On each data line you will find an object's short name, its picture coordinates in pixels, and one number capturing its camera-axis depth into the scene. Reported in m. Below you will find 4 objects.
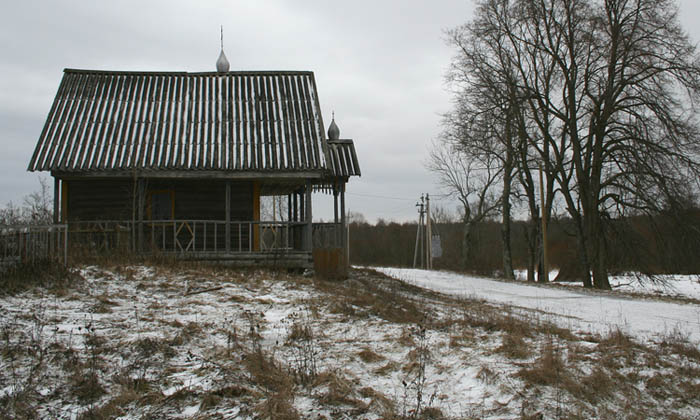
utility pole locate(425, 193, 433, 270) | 41.69
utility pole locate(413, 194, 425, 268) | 53.66
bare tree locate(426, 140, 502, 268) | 42.34
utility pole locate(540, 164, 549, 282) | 29.64
